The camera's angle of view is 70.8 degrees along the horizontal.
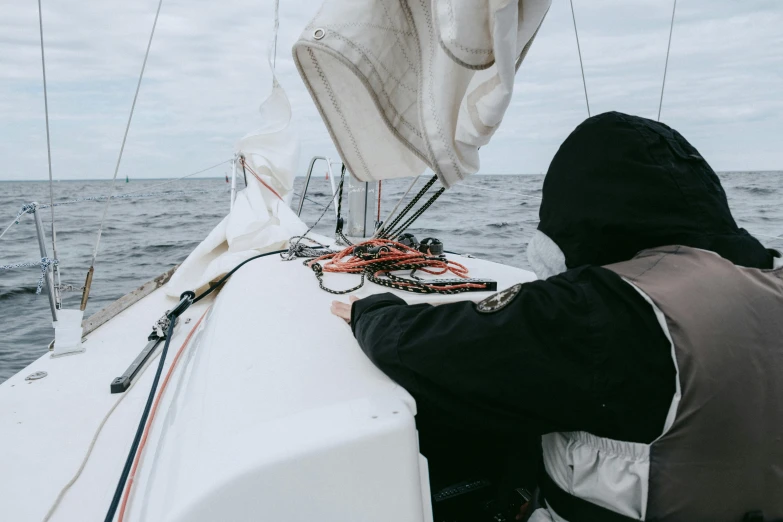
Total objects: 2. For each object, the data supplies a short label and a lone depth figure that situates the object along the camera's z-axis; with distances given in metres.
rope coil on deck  1.68
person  0.72
